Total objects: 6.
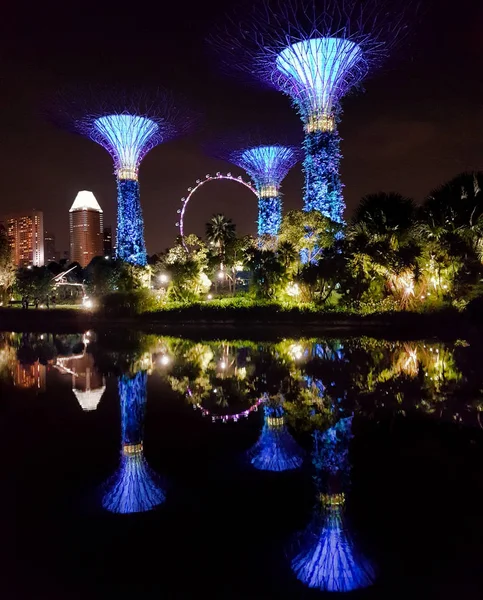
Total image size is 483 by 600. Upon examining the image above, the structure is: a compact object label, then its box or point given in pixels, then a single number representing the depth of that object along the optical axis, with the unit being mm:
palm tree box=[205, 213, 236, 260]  43750
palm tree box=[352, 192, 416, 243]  25925
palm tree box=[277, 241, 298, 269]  30453
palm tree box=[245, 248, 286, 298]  30609
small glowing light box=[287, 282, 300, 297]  30642
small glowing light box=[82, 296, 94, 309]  39781
